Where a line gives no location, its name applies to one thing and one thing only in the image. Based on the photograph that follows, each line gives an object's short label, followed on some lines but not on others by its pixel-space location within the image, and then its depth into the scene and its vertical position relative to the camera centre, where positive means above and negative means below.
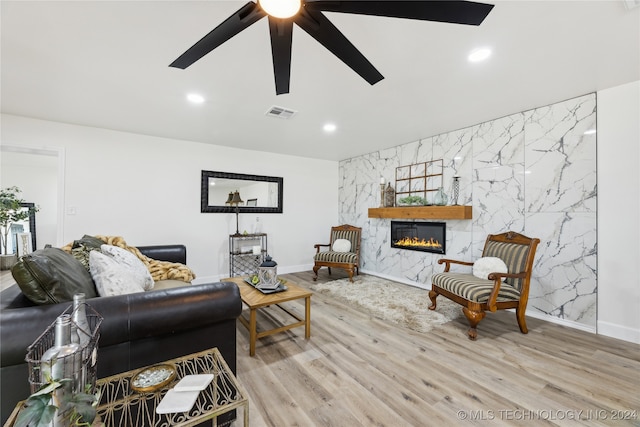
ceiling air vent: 3.16 +1.21
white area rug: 2.99 -1.18
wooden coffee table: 2.25 -0.79
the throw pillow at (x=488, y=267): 2.86 -0.58
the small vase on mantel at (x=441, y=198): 3.96 +0.23
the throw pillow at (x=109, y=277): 1.71 -0.44
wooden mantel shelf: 3.65 +0.01
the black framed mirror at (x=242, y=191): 4.59 +0.37
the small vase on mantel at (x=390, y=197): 4.83 +0.27
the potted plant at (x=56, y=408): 0.67 -0.54
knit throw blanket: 2.89 -0.64
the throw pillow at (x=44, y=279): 1.23 -0.33
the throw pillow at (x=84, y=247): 2.01 -0.32
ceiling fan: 1.21 +0.95
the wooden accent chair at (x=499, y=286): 2.56 -0.74
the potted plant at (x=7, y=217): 4.95 -0.15
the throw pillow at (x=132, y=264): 2.08 -0.44
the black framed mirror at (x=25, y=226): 5.98 -0.40
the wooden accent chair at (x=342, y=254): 4.62 -0.76
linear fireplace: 4.12 -0.38
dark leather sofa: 1.08 -0.56
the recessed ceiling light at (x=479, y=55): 2.03 +1.24
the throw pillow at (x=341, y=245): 5.00 -0.63
